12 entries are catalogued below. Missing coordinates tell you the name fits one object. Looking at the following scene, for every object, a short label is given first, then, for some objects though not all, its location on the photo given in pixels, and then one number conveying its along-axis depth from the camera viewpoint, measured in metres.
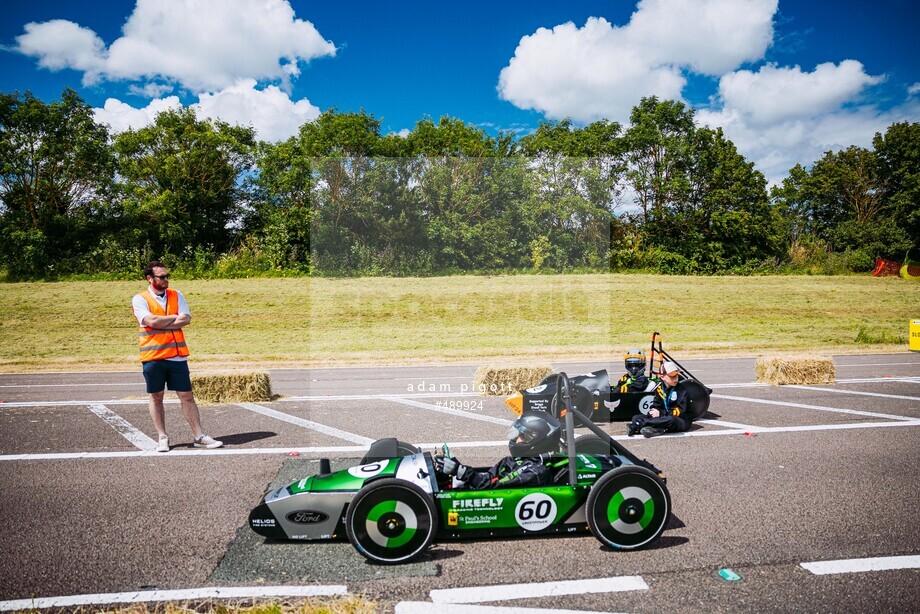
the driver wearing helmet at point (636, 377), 8.77
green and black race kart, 4.56
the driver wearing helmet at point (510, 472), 4.91
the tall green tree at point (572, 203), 37.66
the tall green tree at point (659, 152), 44.28
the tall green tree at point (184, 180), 39.12
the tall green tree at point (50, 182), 36.03
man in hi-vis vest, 7.22
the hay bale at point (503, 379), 12.36
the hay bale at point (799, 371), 13.19
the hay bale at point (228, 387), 11.38
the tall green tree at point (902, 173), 51.28
